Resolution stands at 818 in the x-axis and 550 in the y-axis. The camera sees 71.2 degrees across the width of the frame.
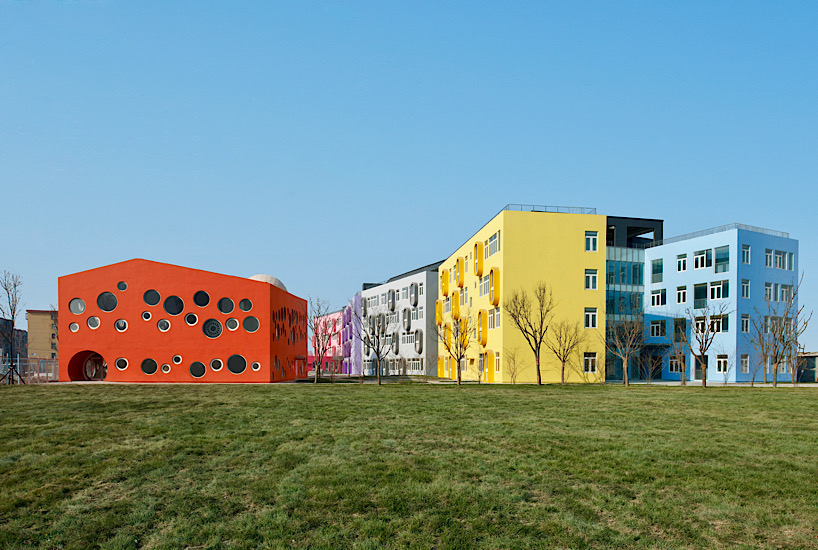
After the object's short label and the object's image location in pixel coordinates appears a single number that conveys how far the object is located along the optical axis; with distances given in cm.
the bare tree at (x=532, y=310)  4059
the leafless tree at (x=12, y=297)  3931
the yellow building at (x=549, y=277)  4347
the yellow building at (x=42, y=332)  11362
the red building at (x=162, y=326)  4219
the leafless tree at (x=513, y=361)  4291
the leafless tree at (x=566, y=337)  4319
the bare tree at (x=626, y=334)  4117
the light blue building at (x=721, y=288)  4588
